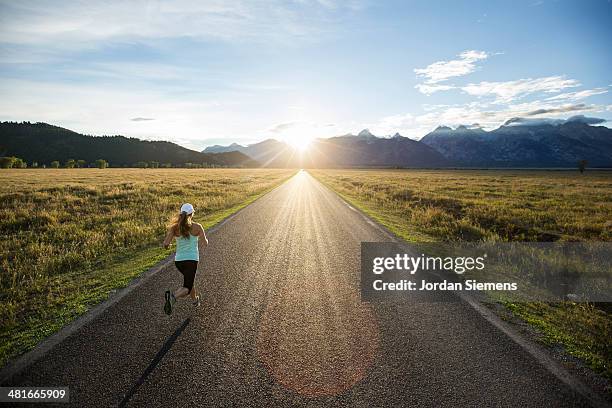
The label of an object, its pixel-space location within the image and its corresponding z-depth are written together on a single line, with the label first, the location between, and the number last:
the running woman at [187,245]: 5.66
